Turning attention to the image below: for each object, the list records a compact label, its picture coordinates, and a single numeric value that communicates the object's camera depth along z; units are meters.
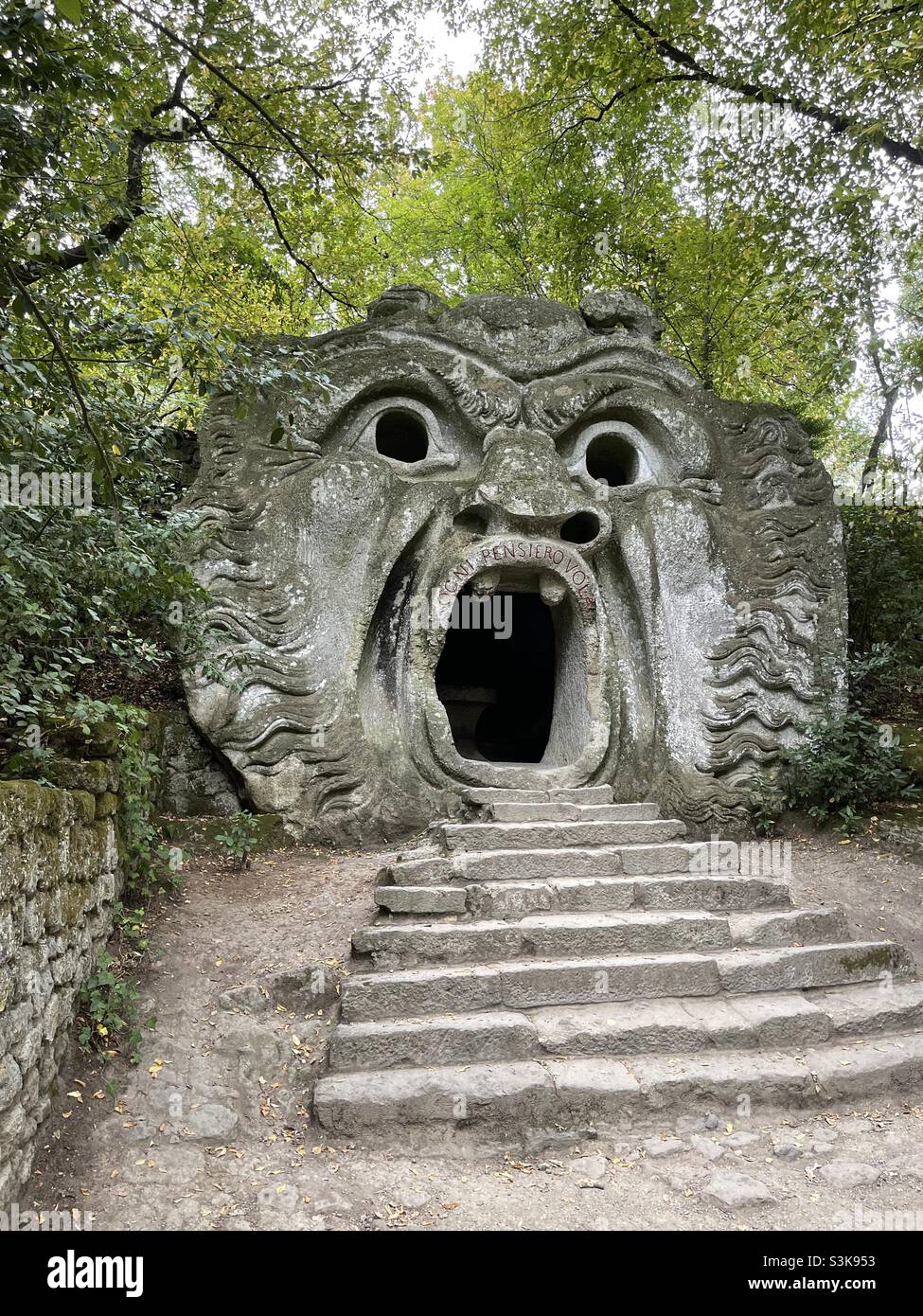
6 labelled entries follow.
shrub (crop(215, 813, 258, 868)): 5.32
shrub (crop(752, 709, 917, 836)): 6.34
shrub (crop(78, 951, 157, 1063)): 3.43
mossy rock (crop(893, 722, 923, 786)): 6.36
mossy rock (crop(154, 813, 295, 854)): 5.61
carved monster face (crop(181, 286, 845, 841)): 6.19
